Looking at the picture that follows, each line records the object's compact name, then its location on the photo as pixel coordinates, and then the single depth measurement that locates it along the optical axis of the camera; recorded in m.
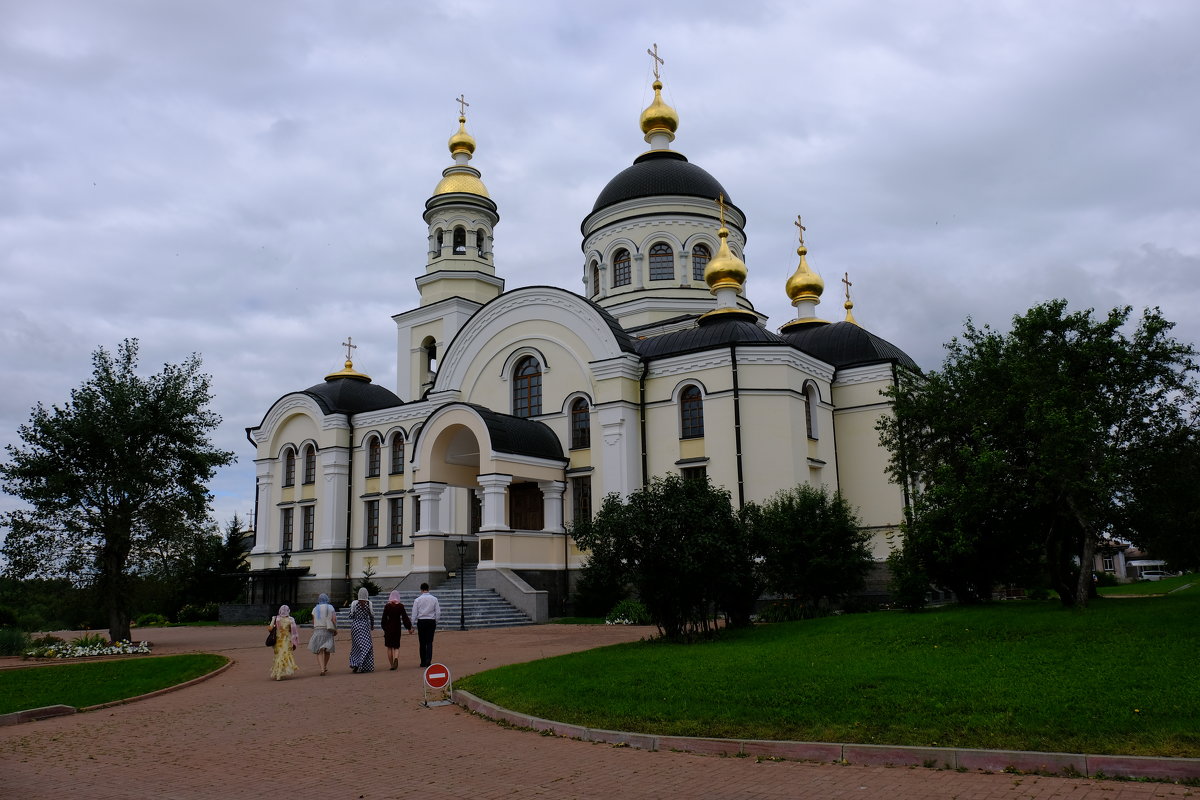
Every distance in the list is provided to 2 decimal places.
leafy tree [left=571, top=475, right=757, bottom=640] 16.09
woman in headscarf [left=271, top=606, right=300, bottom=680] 15.19
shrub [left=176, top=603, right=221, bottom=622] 35.12
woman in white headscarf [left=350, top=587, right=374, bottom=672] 15.66
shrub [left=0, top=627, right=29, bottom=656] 20.75
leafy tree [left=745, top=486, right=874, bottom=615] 20.30
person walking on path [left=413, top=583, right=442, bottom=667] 15.65
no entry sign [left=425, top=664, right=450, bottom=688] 11.84
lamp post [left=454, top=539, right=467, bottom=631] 23.08
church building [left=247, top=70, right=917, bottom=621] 26.58
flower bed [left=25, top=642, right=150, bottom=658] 20.12
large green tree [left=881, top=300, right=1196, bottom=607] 15.50
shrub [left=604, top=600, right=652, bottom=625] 22.98
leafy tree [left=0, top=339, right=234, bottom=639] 21.94
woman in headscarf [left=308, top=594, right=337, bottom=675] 15.87
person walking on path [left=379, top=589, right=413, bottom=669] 15.95
